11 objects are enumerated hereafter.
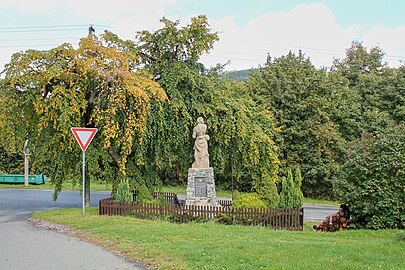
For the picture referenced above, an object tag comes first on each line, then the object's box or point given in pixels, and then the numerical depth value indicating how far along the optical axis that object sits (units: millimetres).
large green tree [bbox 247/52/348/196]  31058
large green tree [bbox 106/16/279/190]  18219
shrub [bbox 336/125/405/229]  14062
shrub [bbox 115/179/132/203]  15812
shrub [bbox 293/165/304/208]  16094
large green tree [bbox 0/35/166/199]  15812
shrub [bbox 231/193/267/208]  16016
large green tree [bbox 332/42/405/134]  32812
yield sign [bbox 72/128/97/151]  14312
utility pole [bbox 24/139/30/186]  33431
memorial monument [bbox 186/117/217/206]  17359
